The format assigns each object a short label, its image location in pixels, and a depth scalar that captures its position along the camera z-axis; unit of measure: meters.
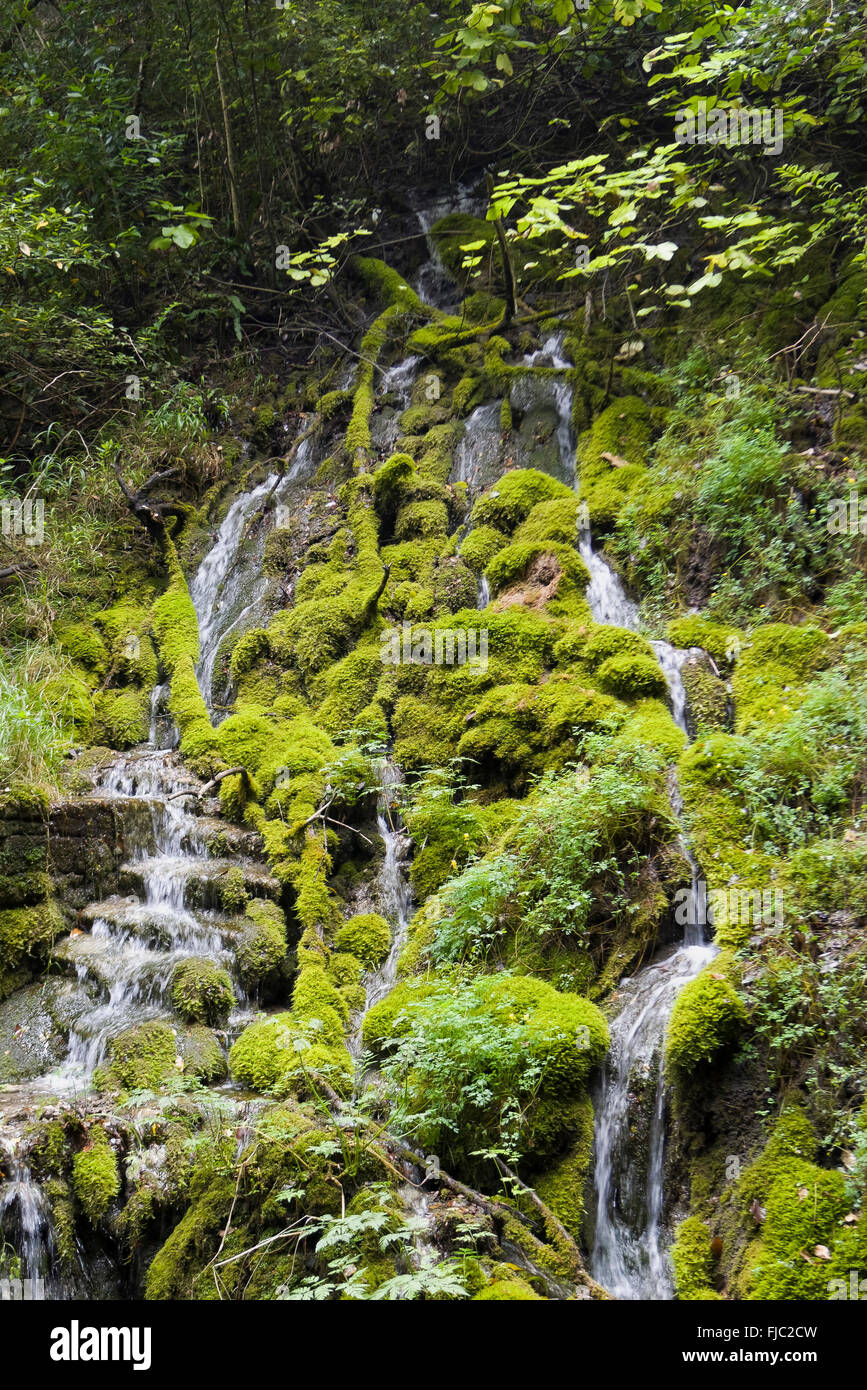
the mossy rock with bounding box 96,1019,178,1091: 5.26
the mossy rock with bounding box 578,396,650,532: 8.23
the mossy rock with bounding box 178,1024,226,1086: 5.35
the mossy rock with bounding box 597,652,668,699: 6.45
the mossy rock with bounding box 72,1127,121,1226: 4.48
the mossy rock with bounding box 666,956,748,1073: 4.30
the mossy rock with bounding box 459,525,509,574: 8.30
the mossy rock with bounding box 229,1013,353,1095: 4.91
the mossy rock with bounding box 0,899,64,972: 6.20
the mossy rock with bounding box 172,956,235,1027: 5.75
